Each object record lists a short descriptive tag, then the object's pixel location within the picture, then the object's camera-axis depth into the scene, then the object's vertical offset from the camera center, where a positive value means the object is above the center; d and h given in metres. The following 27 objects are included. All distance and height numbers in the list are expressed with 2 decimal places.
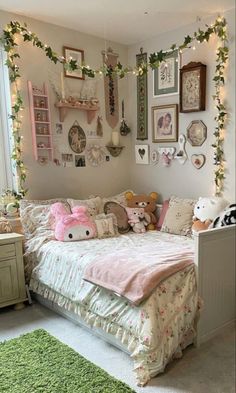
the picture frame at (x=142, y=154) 3.69 +0.01
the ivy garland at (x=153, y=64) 2.83 +0.81
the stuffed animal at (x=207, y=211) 2.74 -0.49
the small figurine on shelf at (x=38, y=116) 3.08 +0.39
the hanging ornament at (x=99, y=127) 3.59 +0.31
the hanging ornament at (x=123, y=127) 3.78 +0.32
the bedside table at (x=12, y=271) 2.66 -0.92
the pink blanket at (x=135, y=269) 1.91 -0.71
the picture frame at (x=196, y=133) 3.09 +0.19
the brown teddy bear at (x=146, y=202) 3.40 -0.49
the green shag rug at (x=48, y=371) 1.78 -1.24
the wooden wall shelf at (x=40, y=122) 3.05 +0.33
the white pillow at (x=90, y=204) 3.11 -0.45
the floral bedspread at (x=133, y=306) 1.87 -0.95
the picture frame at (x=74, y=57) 3.24 +1.00
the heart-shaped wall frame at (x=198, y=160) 3.12 -0.07
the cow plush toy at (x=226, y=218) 2.37 -0.48
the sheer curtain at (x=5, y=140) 2.98 +0.17
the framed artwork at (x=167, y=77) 3.25 +0.78
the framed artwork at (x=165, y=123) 3.34 +0.32
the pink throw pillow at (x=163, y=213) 3.29 -0.59
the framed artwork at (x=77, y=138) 3.38 +0.19
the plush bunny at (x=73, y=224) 2.79 -0.58
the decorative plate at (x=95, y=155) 3.55 +0.01
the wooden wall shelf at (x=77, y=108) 3.21 +0.49
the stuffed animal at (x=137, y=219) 3.22 -0.63
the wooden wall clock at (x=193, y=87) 3.00 +0.62
